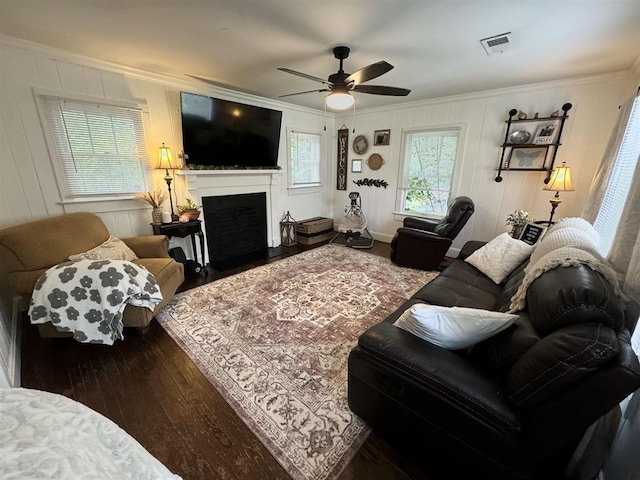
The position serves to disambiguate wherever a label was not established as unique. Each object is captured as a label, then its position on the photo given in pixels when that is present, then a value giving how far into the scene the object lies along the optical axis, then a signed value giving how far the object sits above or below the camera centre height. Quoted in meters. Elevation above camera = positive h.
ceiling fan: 2.14 +0.73
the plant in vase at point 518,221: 3.14 -0.62
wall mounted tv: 3.23 +0.43
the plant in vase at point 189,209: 3.33 -0.56
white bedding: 0.56 -0.65
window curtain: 1.06 -0.86
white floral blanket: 1.87 -0.95
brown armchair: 2.06 -0.76
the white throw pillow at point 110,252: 2.31 -0.79
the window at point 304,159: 4.79 +0.14
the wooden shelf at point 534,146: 3.22 +0.27
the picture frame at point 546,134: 3.25 +0.42
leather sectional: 0.85 -0.83
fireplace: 3.85 -0.96
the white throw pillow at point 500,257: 2.30 -0.78
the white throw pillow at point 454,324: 1.19 -0.70
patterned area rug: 1.44 -1.41
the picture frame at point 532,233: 2.73 -0.66
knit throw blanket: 1.16 -0.43
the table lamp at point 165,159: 3.01 +0.06
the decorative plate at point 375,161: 4.80 +0.11
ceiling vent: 2.07 +1.01
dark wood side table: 3.09 -0.77
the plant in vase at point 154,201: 3.09 -0.43
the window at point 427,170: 4.17 -0.04
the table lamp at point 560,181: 2.89 -0.12
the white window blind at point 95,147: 2.54 +0.17
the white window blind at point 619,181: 2.15 -0.09
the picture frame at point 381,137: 4.64 +0.53
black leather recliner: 3.32 -0.94
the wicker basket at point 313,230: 4.81 -1.17
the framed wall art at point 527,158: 3.39 +0.14
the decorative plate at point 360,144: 4.93 +0.42
